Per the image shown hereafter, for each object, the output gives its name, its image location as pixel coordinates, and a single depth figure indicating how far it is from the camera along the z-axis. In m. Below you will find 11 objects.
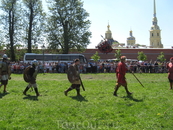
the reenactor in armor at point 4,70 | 9.90
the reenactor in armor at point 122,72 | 8.77
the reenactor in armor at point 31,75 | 8.81
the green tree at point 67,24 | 40.47
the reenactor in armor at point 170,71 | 10.72
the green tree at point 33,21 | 40.41
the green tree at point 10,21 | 39.03
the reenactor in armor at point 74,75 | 8.65
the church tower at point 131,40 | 147.75
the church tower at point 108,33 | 121.40
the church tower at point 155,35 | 124.19
